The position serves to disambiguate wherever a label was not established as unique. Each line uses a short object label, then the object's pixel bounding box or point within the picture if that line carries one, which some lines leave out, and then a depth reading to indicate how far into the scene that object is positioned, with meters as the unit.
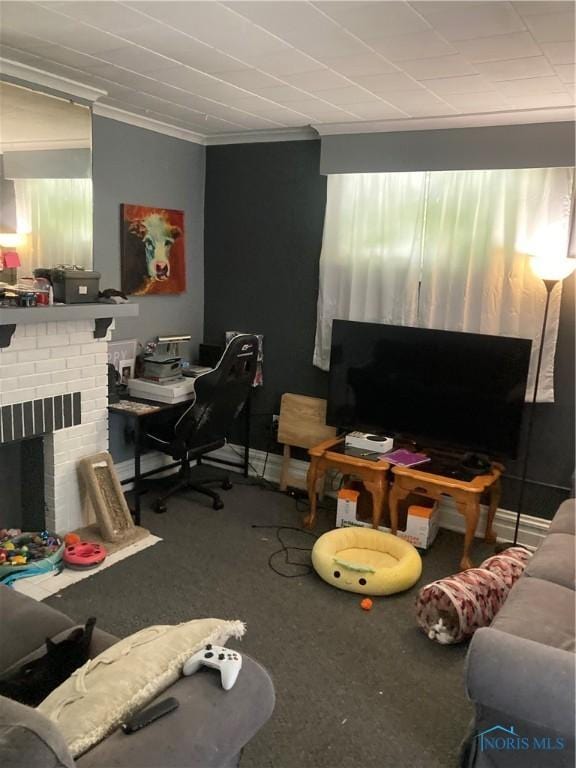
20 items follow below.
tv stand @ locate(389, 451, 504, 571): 3.31
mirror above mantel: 3.05
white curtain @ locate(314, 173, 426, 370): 3.83
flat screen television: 3.46
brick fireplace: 3.11
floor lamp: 3.12
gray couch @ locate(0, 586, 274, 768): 1.06
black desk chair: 3.74
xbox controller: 1.39
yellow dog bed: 3.04
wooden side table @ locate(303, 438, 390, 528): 3.59
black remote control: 1.27
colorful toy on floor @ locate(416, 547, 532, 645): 2.63
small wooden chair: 4.24
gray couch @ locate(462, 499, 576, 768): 1.57
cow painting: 4.06
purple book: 3.59
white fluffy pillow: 1.29
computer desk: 3.67
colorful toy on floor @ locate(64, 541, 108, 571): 3.17
